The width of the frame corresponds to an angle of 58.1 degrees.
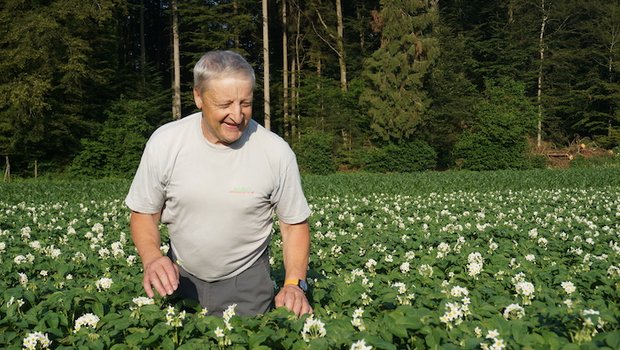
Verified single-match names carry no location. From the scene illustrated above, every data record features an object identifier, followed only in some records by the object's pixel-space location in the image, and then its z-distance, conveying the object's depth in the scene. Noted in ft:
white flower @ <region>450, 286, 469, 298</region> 11.97
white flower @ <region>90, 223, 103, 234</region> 26.65
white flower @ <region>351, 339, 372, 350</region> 7.59
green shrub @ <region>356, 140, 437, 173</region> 120.26
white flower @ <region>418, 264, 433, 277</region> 16.97
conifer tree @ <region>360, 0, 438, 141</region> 118.21
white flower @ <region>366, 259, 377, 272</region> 17.56
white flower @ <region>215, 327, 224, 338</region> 8.39
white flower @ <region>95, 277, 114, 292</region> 11.36
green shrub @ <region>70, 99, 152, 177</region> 106.11
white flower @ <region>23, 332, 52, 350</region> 8.22
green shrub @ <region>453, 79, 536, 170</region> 129.90
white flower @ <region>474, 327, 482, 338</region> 8.98
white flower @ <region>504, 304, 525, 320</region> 9.97
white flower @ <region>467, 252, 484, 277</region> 16.03
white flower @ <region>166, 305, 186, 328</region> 8.91
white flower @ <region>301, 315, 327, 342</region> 8.63
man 10.06
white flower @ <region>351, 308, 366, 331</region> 9.53
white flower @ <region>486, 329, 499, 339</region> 8.15
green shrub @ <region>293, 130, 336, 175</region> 117.91
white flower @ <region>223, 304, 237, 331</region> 9.14
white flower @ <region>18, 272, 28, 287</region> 12.24
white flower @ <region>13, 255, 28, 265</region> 17.21
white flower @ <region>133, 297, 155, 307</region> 9.76
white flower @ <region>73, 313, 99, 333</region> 8.98
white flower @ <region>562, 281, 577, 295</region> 12.48
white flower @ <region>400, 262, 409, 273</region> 17.24
